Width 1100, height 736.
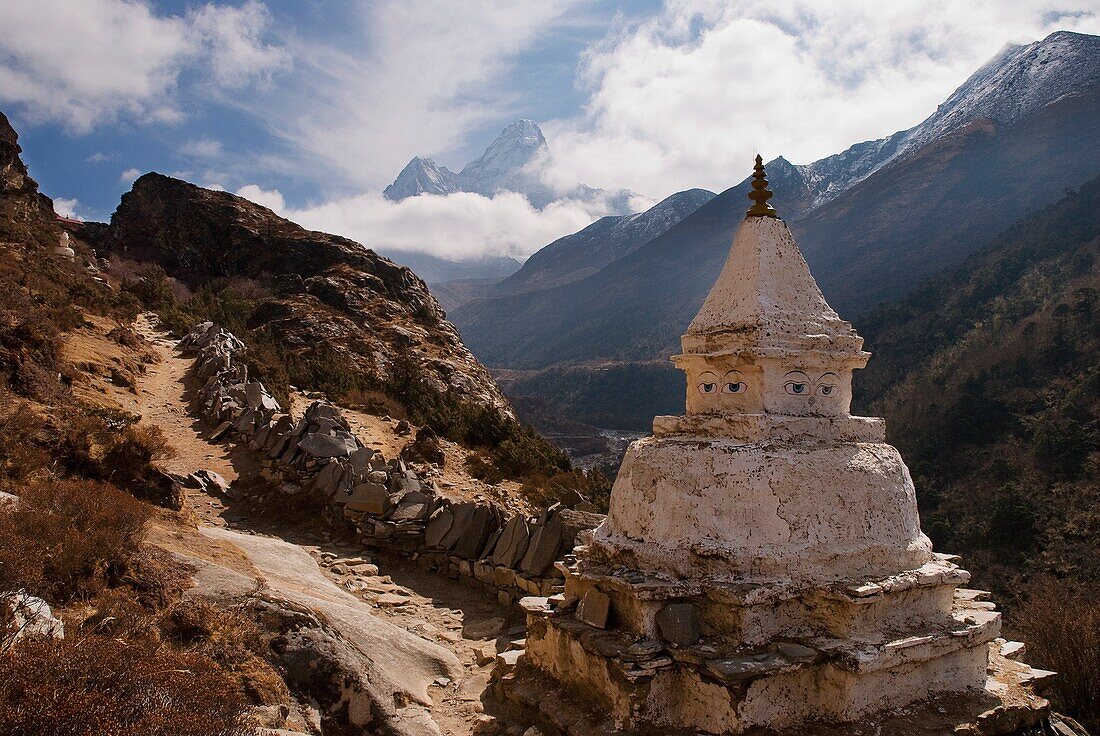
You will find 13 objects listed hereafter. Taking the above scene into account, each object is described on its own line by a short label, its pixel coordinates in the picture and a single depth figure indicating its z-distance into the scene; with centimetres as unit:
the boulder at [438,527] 816
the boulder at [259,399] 1227
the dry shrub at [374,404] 1536
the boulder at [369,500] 862
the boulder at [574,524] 711
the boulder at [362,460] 939
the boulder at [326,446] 996
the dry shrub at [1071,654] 561
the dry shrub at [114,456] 689
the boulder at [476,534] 787
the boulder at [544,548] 705
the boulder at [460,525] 806
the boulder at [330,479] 923
